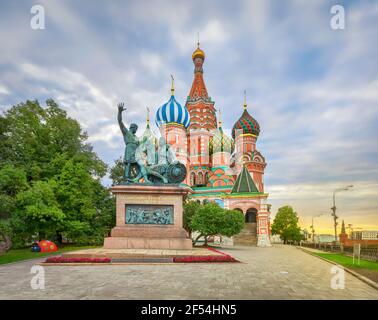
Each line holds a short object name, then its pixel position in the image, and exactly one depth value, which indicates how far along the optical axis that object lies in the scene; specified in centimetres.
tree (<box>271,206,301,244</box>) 5182
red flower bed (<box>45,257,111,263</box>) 1395
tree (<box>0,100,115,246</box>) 2261
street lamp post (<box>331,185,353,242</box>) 3438
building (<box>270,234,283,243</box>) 6228
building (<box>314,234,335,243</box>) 7379
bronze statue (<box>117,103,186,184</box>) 2064
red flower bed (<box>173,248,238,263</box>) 1455
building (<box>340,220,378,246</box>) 3800
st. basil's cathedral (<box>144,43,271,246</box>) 4200
